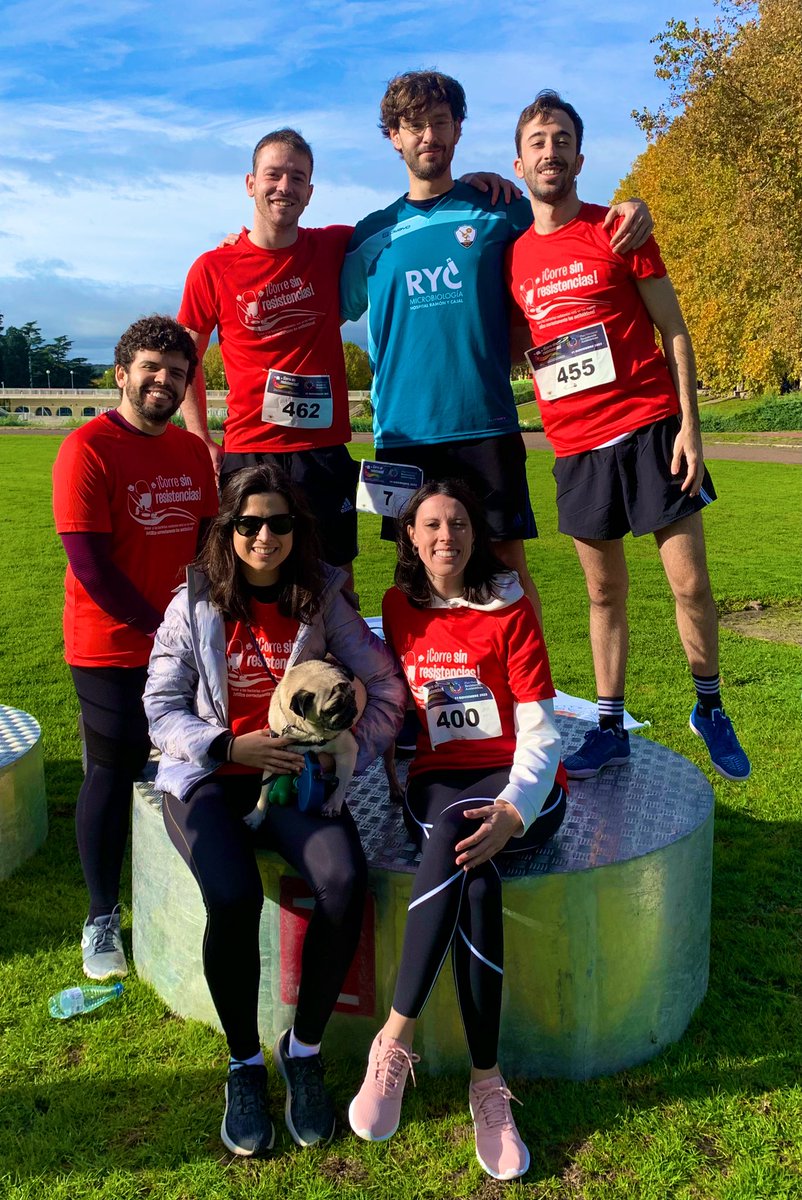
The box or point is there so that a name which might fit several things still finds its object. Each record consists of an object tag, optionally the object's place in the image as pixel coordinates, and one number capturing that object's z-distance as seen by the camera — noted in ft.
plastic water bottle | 10.24
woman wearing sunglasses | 8.41
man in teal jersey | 11.73
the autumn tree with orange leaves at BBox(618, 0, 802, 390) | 66.03
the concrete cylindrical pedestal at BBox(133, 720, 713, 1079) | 9.00
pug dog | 8.67
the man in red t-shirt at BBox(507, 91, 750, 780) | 11.19
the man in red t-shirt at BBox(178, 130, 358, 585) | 12.31
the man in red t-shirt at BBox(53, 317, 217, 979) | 10.61
